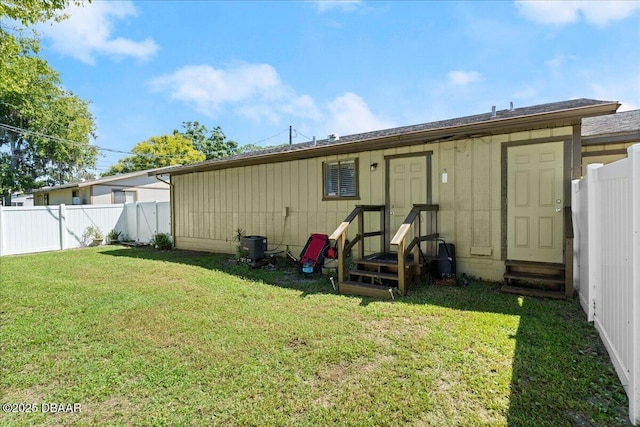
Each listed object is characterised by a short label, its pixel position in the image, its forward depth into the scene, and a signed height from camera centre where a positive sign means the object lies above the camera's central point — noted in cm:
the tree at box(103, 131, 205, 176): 2941 +552
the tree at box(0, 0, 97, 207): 2098 +527
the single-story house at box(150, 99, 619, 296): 487 +35
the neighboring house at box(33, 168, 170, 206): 1583 +122
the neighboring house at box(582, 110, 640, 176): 566 +123
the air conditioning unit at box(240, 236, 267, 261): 757 -77
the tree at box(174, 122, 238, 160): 3469 +782
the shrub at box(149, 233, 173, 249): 1119 -93
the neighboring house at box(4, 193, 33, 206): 2384 +118
